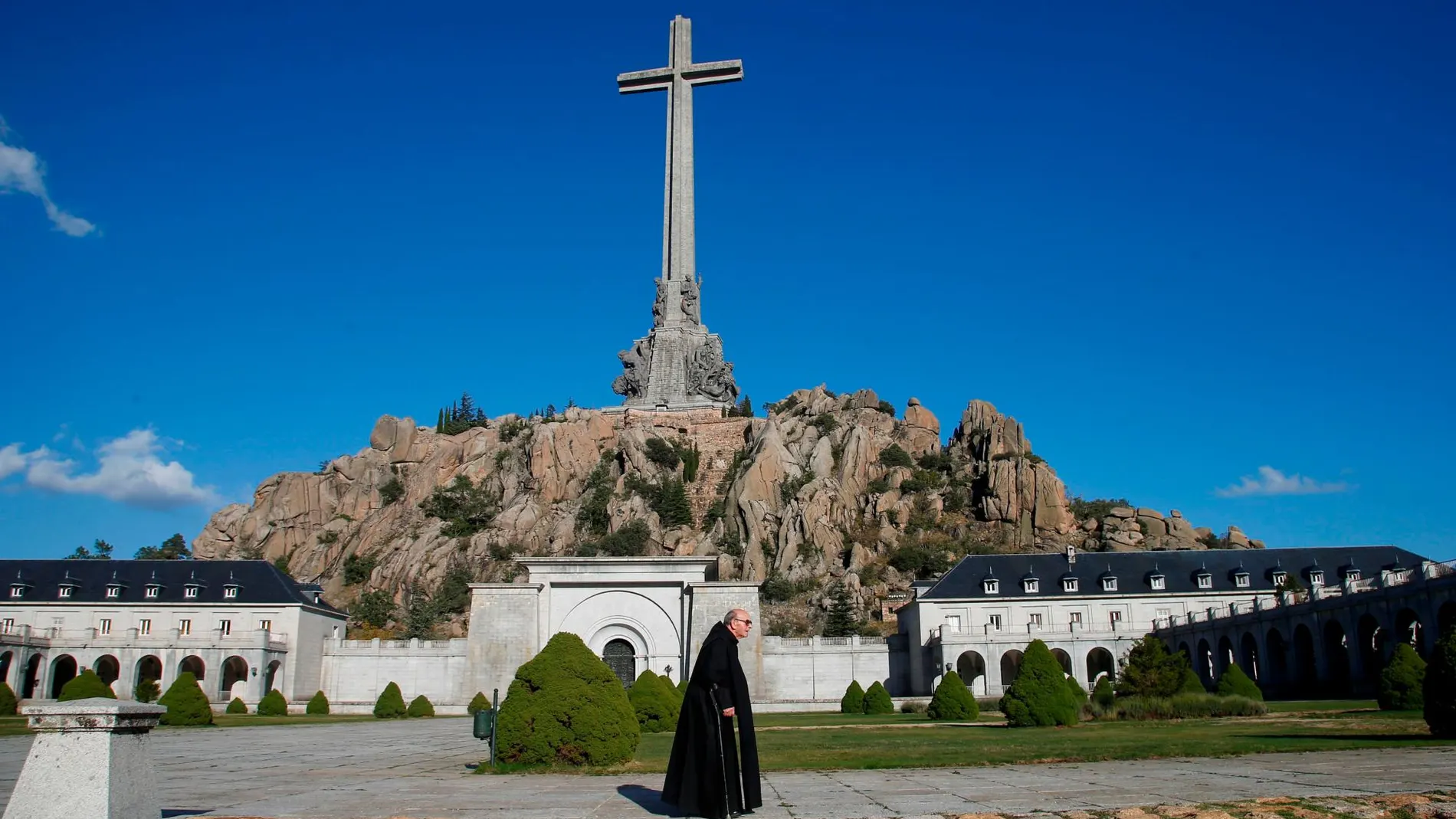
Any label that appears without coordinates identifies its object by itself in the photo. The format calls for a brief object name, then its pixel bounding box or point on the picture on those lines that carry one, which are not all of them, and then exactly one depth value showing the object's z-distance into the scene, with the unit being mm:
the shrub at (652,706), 29562
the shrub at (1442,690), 16094
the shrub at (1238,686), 31323
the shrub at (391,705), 43875
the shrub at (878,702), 42244
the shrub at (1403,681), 24750
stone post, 7473
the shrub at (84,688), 31578
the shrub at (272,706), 44500
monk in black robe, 9953
